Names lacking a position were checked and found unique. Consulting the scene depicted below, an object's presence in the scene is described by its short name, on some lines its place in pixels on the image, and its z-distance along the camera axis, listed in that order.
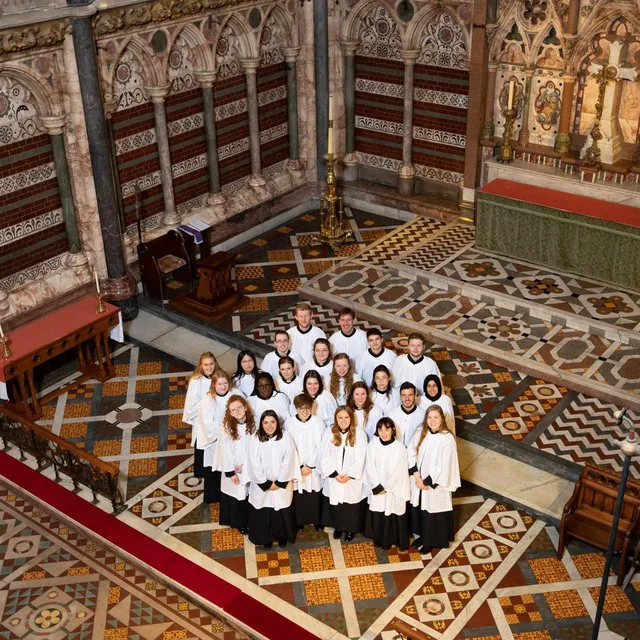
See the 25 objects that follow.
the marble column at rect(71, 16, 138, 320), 11.29
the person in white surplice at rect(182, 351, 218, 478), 9.14
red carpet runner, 8.09
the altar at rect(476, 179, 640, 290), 12.73
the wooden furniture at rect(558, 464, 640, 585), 8.20
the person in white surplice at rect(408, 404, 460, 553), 8.12
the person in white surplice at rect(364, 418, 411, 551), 8.15
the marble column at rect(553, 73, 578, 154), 13.61
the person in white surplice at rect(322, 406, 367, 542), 8.23
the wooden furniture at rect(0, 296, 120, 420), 10.59
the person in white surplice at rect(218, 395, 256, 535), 8.35
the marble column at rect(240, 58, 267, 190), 14.38
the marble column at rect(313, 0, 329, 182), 14.88
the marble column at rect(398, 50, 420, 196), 14.88
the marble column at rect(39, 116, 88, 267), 11.55
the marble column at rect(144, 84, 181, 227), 12.95
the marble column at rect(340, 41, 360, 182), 15.49
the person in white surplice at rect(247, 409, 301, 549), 8.27
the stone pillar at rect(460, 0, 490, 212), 13.70
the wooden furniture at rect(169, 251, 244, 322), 12.83
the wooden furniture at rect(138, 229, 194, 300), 13.15
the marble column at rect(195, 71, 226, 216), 13.69
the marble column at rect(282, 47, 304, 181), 15.16
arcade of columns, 11.63
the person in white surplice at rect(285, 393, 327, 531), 8.34
